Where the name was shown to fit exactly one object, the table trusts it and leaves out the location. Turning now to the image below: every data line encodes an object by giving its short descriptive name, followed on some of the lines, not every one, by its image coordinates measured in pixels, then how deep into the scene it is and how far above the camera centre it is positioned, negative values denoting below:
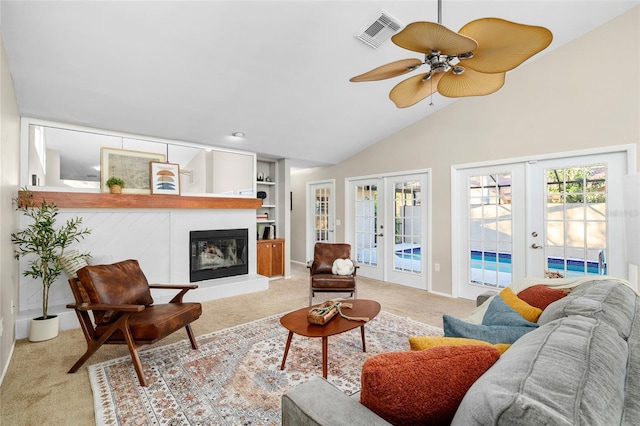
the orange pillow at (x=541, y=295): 1.91 -0.53
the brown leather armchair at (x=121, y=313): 2.18 -0.76
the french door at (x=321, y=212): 6.30 +0.08
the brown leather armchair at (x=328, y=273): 3.74 -0.76
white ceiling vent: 2.55 +1.66
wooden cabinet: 5.37 -0.74
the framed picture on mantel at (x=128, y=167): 3.71 +0.64
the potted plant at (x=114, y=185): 3.67 +0.39
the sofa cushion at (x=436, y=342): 1.15 -0.49
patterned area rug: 1.83 -1.17
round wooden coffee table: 2.11 -0.80
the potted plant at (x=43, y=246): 2.85 -0.28
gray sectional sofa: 0.62 -0.40
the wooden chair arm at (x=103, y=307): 2.15 -0.65
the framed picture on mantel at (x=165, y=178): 4.00 +0.53
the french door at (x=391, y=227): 4.79 -0.19
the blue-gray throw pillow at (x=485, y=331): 1.43 -0.57
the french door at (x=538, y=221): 3.18 -0.07
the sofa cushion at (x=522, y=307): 1.72 -0.55
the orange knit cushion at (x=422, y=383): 0.87 -0.49
